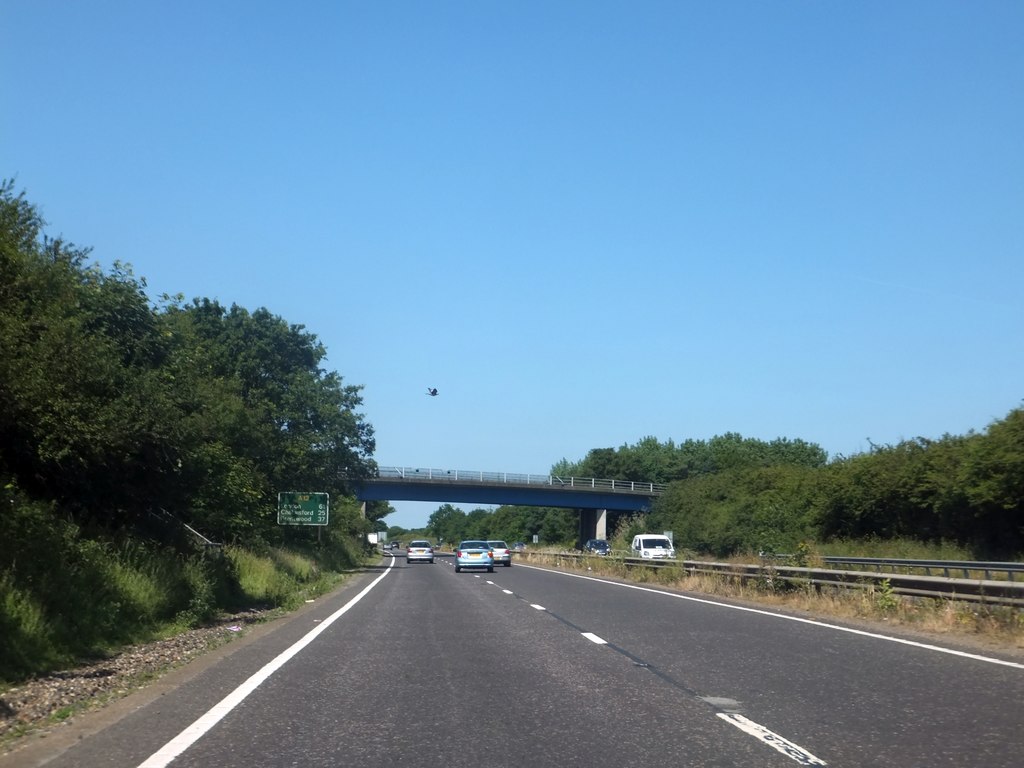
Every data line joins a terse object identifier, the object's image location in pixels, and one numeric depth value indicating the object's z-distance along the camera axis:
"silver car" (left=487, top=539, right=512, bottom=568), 64.89
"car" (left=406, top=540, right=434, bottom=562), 73.87
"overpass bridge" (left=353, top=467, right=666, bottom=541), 94.44
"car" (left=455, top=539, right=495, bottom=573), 50.47
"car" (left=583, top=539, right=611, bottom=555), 82.53
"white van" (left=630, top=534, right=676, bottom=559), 52.81
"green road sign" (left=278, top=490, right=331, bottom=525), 47.88
